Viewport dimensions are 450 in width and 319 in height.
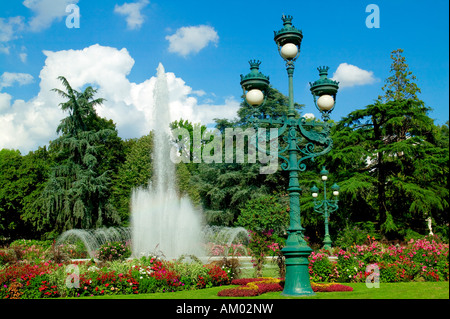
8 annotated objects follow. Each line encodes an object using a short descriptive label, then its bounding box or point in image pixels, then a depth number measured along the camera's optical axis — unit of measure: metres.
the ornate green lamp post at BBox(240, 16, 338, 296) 7.85
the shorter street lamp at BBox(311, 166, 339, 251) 19.23
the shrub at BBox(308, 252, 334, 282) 12.78
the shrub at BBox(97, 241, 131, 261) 15.66
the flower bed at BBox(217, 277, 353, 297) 8.88
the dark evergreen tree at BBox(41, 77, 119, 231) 28.53
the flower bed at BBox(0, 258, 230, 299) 9.98
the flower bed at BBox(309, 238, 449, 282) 12.29
